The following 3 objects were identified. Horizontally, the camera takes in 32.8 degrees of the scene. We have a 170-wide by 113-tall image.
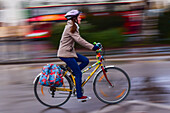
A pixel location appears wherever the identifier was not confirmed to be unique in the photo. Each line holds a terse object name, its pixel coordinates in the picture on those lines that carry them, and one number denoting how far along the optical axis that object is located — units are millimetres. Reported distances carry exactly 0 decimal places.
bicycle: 5316
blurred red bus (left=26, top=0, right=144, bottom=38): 11844
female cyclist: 5039
